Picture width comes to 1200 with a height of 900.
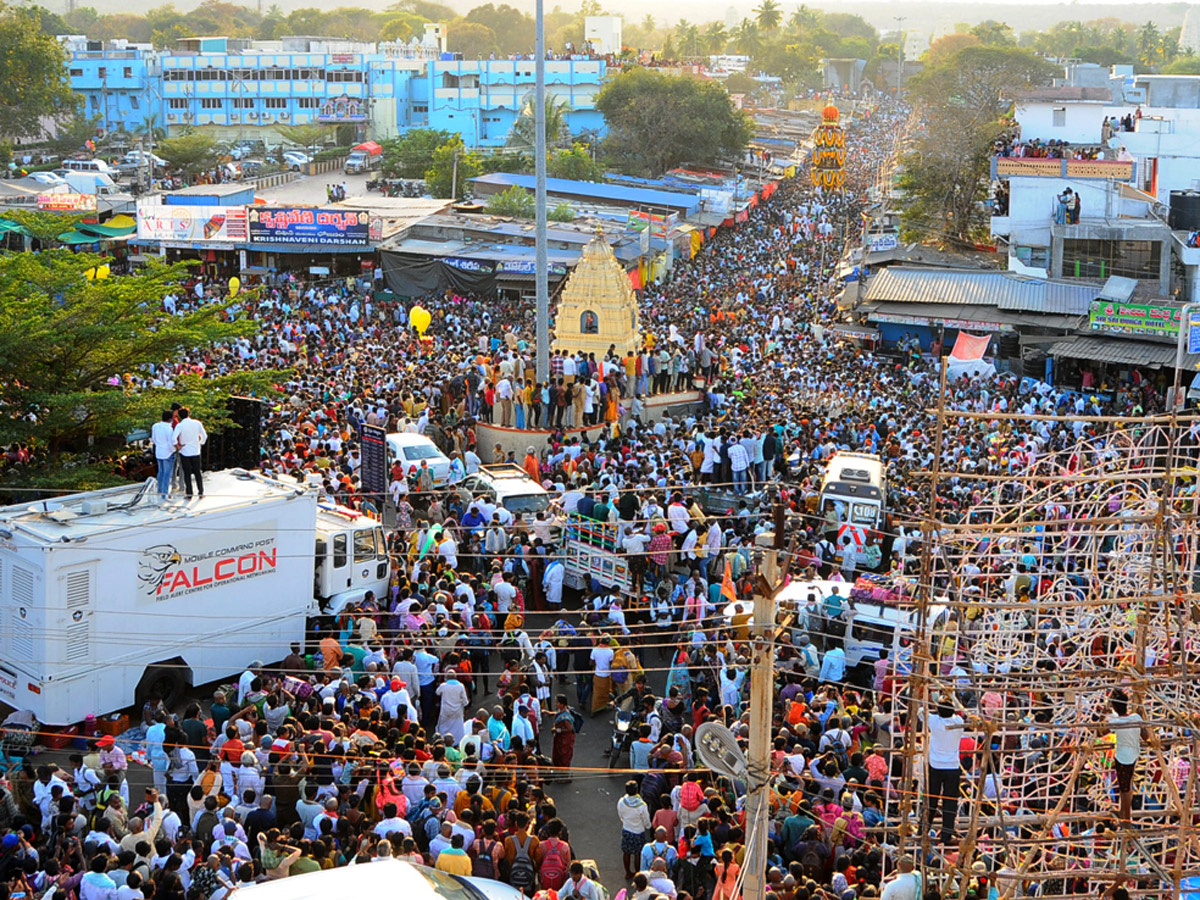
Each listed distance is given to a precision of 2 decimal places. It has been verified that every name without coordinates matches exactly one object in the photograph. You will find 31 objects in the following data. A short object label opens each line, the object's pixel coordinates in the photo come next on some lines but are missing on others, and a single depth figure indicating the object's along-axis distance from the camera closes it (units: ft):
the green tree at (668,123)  238.48
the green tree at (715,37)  517.14
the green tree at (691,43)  506.89
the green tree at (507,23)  513.04
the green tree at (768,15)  517.14
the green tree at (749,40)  502.38
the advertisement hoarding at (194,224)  136.77
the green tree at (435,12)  637.51
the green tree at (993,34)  536.05
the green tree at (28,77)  245.86
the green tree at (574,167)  215.92
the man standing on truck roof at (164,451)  50.34
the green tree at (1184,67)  428.97
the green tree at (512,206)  162.81
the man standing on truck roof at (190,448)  50.08
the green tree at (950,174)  172.24
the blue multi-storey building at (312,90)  287.89
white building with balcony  115.34
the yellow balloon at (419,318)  101.86
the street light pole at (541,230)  78.84
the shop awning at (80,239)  141.30
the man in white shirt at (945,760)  40.93
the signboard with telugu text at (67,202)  149.38
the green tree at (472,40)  479.82
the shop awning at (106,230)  145.15
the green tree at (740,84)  418.92
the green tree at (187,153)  224.74
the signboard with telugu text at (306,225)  135.13
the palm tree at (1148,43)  490.08
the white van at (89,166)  220.64
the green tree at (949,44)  514.11
